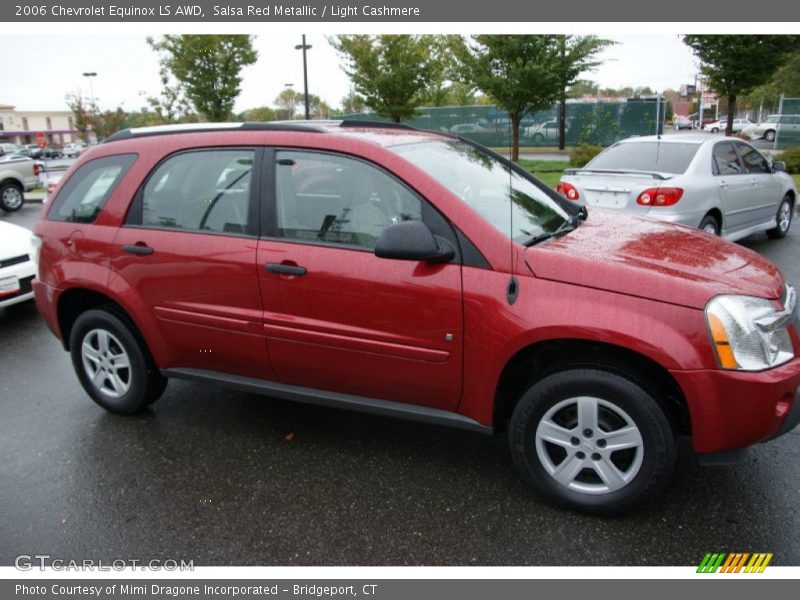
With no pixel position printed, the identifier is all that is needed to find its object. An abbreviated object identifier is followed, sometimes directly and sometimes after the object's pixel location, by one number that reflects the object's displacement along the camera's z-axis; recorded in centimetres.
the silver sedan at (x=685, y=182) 705
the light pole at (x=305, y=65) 2494
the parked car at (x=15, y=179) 1647
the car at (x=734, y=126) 4180
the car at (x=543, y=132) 3244
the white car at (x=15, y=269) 657
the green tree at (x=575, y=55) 1730
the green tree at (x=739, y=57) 1718
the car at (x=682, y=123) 5667
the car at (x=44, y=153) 4704
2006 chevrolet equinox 285
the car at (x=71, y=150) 5230
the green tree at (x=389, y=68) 2003
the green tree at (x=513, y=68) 1698
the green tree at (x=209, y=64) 2342
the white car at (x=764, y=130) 3488
